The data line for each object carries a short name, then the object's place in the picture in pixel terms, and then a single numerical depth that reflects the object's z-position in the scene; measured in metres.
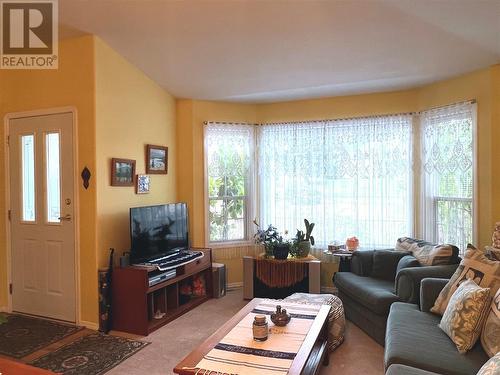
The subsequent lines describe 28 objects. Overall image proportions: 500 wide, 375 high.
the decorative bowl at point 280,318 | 2.22
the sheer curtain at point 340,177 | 4.12
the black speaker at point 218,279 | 4.20
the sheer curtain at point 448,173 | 3.52
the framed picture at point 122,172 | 3.42
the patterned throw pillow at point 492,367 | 1.32
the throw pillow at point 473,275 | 2.26
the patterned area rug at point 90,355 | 2.56
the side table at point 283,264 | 3.83
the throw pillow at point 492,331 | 1.86
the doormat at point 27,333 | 2.86
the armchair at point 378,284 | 2.87
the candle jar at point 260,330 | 2.02
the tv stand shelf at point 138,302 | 3.13
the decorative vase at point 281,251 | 3.99
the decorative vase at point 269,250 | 4.09
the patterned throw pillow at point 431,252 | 3.08
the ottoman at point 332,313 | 2.83
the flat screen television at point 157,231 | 3.34
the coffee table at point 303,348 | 1.75
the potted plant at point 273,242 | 4.00
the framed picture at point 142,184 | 3.78
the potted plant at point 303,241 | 4.05
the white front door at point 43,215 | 3.38
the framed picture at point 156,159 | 3.95
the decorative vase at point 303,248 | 4.05
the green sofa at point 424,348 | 1.81
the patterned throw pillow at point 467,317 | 1.97
